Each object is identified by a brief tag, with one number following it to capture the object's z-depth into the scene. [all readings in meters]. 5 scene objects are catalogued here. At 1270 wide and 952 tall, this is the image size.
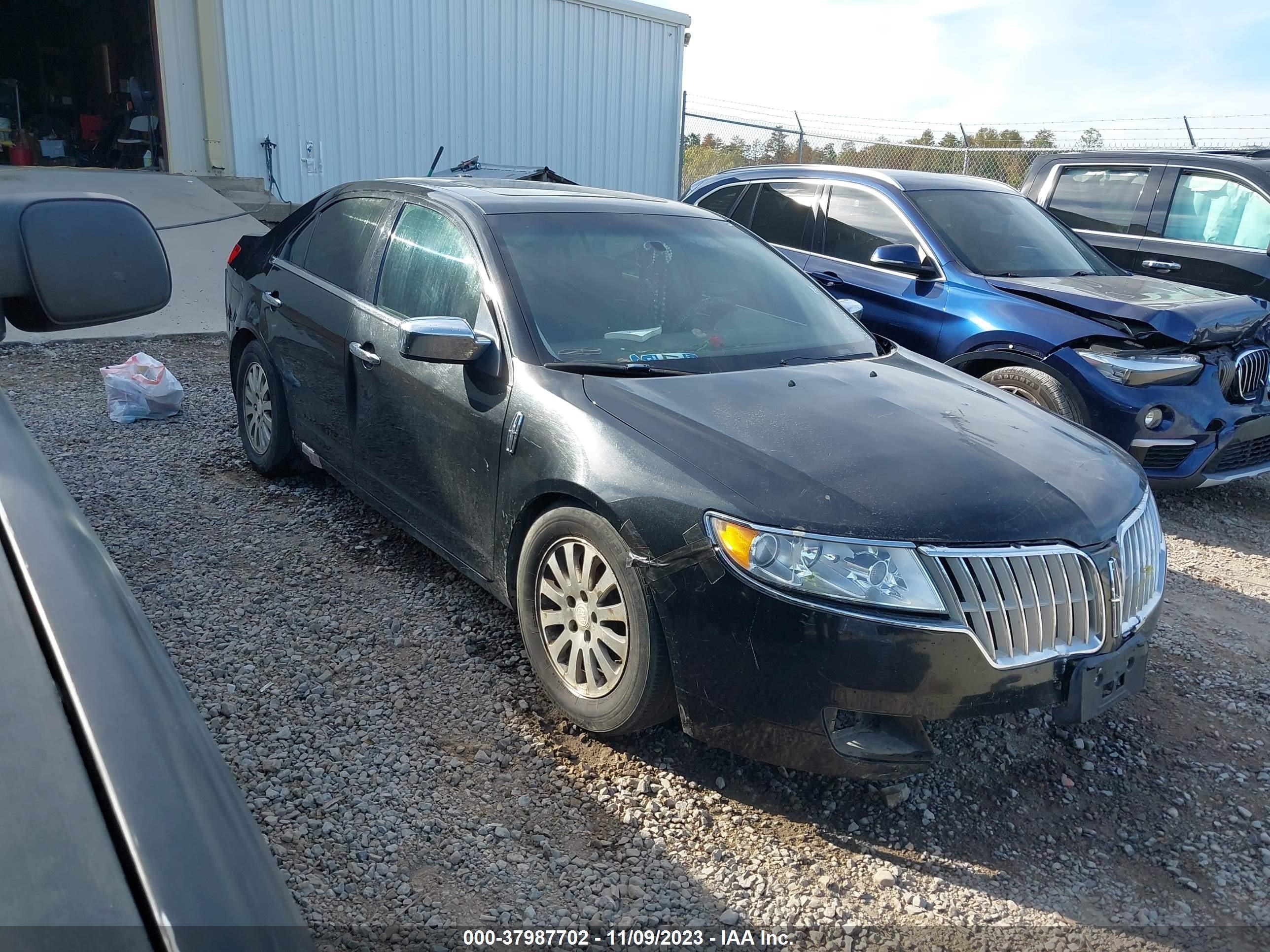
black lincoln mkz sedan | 2.41
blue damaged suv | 4.95
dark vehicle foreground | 0.88
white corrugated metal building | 11.52
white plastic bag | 5.99
